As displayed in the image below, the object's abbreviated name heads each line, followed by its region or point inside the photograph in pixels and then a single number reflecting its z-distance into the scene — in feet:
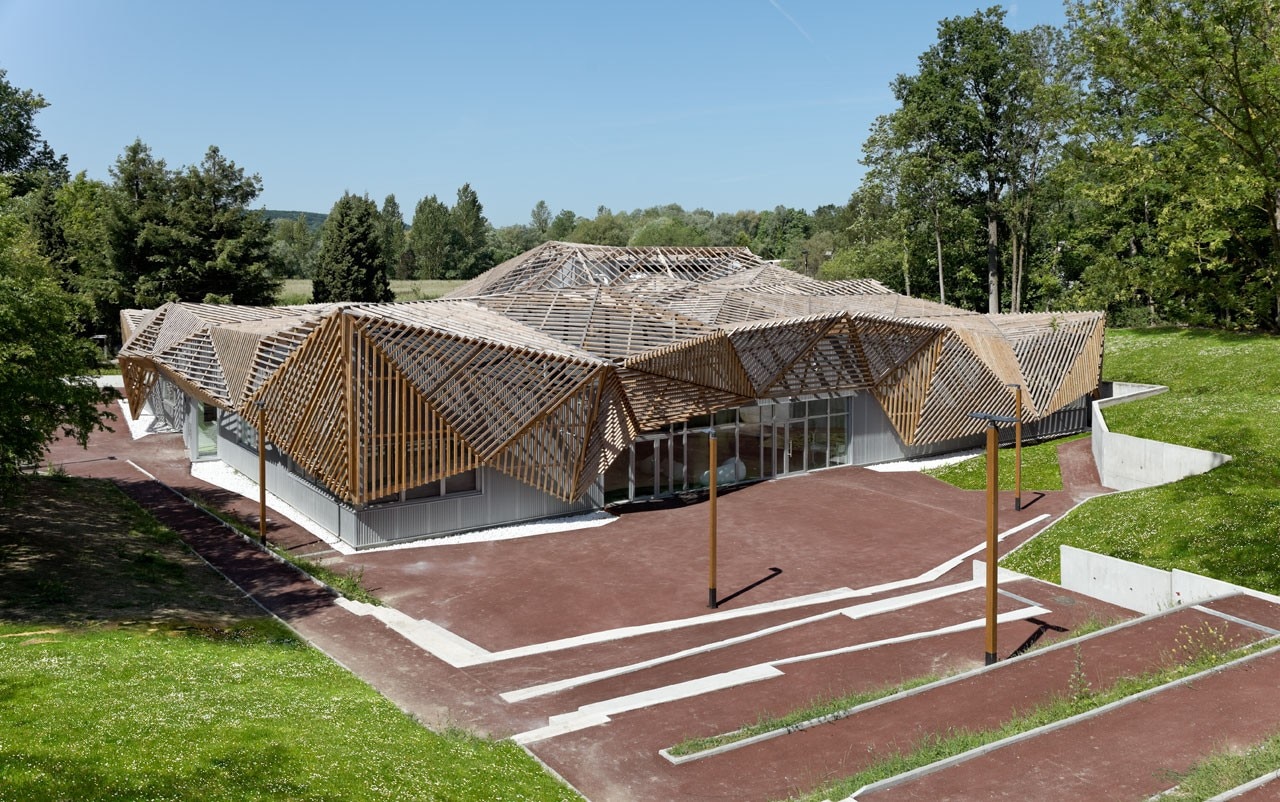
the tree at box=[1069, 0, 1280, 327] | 58.03
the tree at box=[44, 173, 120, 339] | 204.23
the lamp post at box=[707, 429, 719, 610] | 71.72
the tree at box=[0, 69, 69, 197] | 278.26
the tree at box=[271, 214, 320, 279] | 379.70
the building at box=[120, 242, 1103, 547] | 88.07
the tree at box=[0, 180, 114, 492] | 63.31
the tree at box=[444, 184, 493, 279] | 374.84
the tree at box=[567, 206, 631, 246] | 413.80
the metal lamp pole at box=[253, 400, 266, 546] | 86.02
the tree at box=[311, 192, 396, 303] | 244.63
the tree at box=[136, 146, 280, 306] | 207.31
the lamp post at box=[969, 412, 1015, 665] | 55.36
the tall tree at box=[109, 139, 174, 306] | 203.82
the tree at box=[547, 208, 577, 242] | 513.21
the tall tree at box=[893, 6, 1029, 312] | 201.98
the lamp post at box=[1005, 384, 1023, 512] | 99.91
